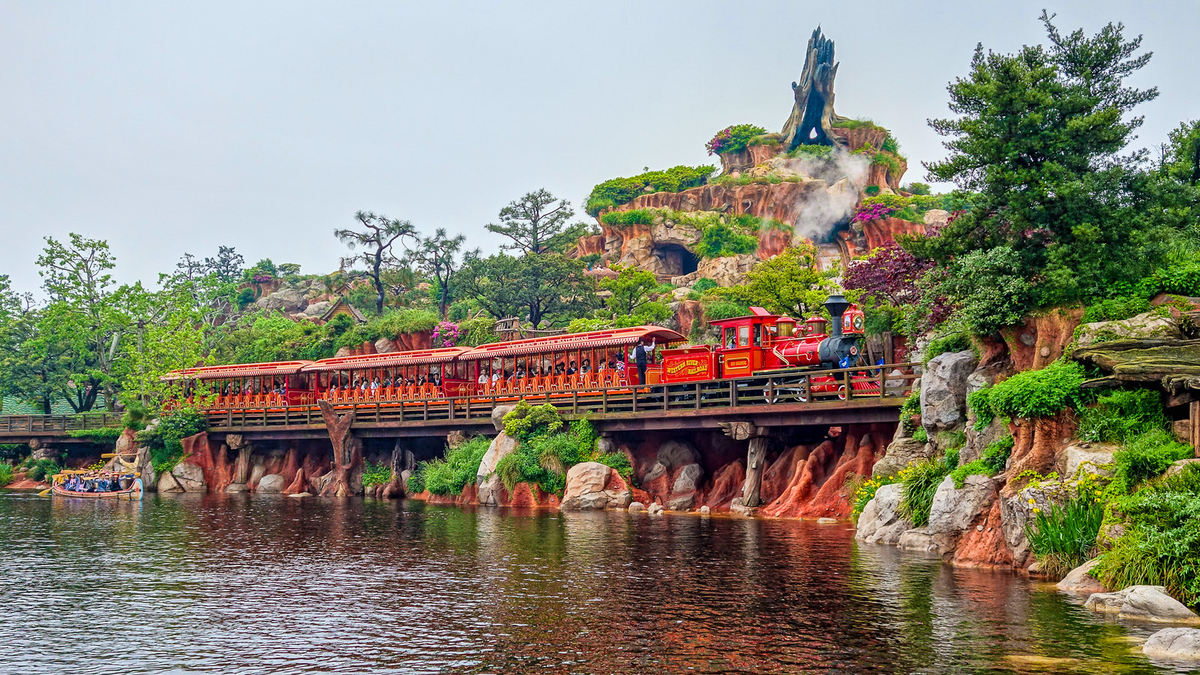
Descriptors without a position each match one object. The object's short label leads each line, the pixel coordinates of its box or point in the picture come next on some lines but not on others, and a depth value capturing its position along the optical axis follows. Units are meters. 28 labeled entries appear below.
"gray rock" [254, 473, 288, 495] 46.93
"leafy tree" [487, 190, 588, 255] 72.50
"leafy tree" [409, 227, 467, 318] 73.62
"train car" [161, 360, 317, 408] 48.28
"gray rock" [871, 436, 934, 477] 25.75
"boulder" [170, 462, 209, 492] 47.91
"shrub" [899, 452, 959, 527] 23.12
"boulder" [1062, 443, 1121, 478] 17.83
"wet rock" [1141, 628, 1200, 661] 12.41
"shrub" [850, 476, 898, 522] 25.98
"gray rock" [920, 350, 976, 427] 24.17
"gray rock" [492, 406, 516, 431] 38.25
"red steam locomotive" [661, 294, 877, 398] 30.30
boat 42.91
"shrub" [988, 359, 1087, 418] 19.39
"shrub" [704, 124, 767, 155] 81.06
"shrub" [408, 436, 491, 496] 38.66
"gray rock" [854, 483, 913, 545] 23.53
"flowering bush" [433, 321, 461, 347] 58.00
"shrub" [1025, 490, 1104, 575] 17.45
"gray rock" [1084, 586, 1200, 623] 14.34
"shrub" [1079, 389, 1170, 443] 18.23
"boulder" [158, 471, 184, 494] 47.66
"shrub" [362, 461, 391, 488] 43.78
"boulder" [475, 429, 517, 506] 37.12
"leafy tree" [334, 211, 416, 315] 73.40
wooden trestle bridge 29.12
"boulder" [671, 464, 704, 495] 34.53
